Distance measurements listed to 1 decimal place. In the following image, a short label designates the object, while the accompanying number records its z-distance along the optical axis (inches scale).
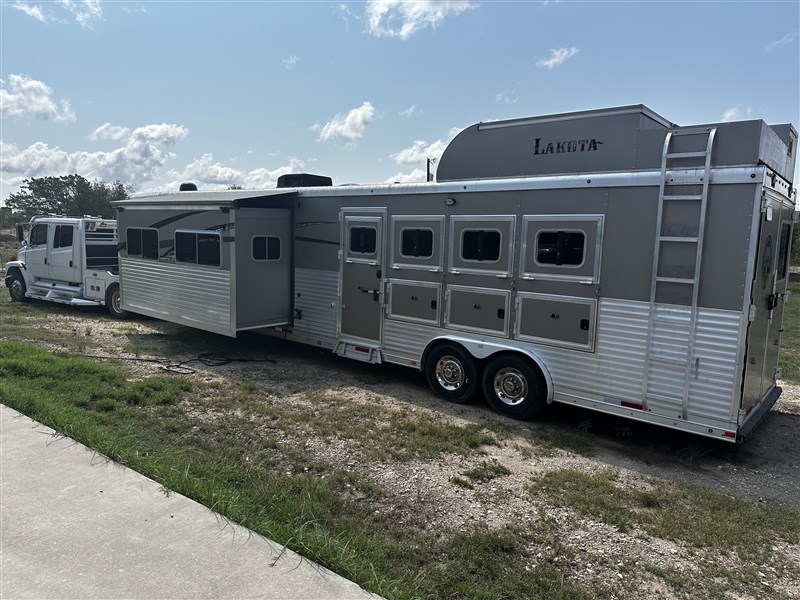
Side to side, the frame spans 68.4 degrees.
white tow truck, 534.0
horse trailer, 222.7
